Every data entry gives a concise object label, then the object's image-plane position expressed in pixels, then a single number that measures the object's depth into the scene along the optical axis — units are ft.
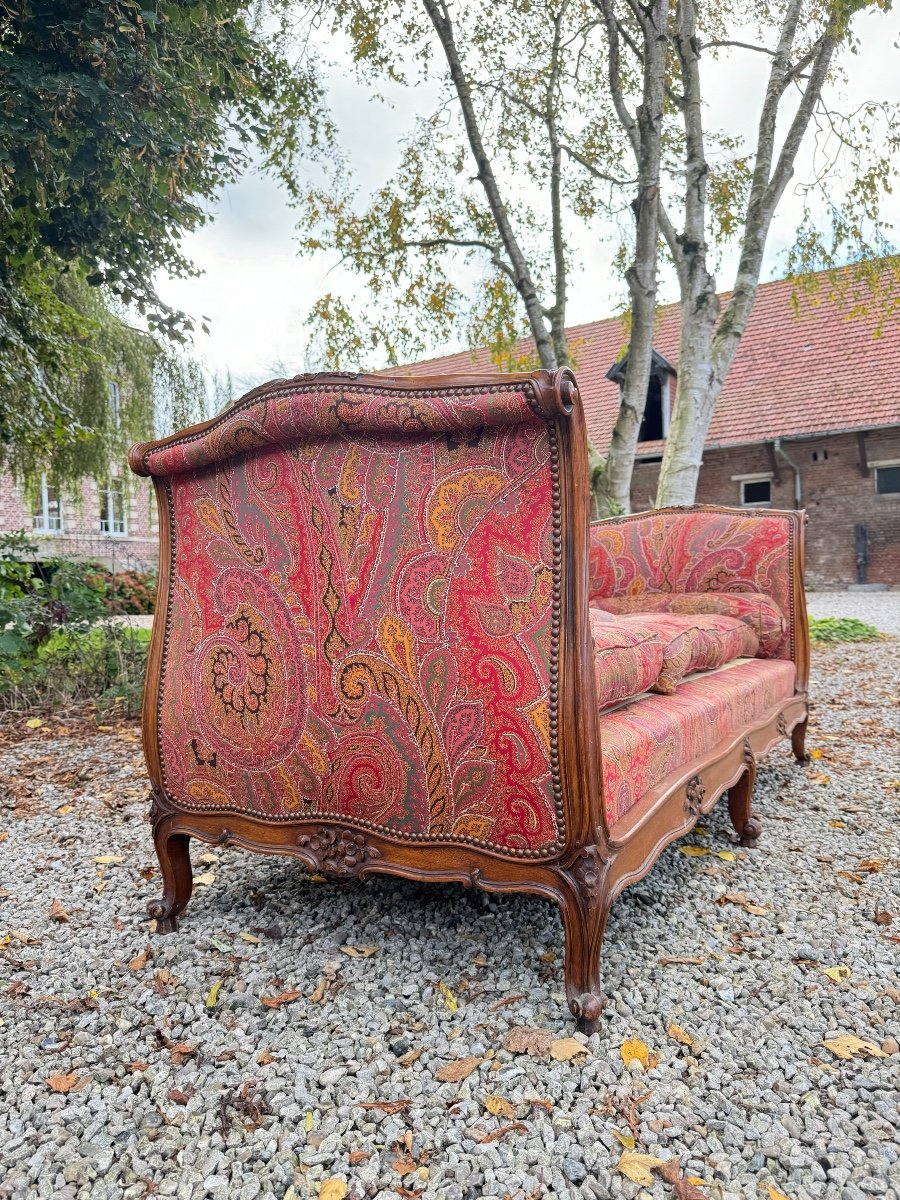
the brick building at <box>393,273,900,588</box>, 47.50
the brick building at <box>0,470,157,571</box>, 52.54
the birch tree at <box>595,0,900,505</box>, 20.42
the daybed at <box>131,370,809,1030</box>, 4.83
